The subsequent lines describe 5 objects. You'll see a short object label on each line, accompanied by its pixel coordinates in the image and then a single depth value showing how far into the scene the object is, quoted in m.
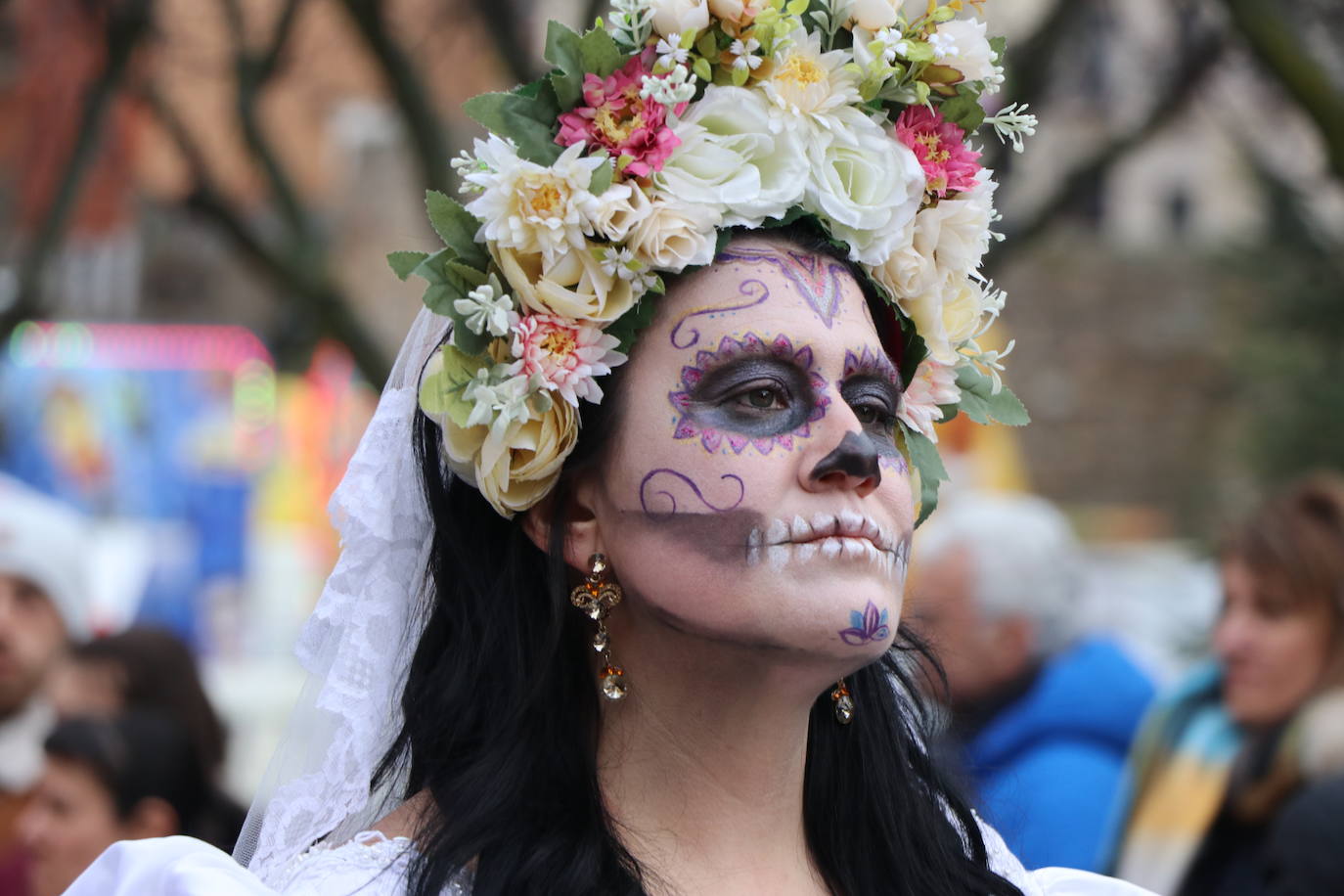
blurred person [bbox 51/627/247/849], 8.21
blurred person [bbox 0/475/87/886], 8.91
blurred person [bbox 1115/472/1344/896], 7.64
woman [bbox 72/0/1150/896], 4.29
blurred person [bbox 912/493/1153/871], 8.77
